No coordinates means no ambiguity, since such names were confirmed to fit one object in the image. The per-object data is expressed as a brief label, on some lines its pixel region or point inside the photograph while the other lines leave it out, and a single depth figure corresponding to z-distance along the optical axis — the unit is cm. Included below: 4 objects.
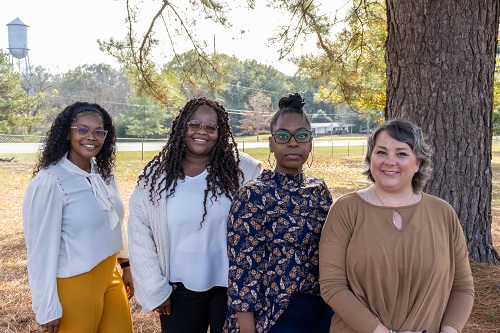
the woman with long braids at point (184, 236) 223
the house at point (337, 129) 6327
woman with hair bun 189
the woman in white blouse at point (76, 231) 230
